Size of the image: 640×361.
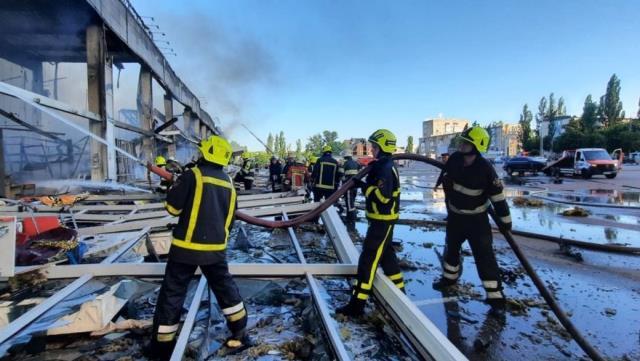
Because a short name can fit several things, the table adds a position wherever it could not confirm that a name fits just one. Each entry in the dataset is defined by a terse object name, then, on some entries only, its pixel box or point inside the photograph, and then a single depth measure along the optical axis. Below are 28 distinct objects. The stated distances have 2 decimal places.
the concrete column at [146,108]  13.27
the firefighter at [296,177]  11.17
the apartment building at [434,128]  119.25
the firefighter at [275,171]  12.48
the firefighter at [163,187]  8.05
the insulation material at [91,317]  2.46
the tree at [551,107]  69.40
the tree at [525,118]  57.69
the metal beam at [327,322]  2.12
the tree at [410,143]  112.61
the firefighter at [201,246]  2.41
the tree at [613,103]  54.69
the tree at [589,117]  46.61
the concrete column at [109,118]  9.51
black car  25.05
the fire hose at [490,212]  2.72
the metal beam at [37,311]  2.16
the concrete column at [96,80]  9.04
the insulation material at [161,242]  4.89
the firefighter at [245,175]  11.70
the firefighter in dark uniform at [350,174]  8.30
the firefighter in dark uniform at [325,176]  8.16
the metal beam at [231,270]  3.13
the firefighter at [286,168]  11.53
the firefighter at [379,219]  3.12
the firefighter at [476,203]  3.64
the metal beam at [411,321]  2.04
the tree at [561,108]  74.06
